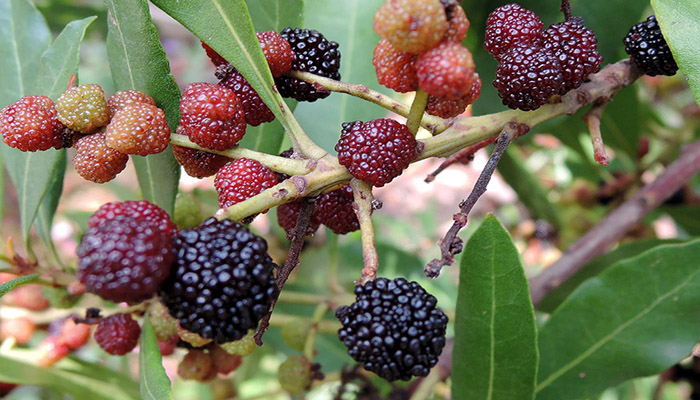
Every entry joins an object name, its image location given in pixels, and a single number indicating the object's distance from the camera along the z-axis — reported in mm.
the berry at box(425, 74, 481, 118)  121
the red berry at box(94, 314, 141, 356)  148
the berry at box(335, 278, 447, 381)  114
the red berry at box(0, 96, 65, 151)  123
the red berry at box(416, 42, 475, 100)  108
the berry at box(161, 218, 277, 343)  109
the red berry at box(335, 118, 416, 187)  118
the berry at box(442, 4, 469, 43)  109
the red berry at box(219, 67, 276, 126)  130
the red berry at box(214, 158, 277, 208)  119
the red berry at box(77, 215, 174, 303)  107
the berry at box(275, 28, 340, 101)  132
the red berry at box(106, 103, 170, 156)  120
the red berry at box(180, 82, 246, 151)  120
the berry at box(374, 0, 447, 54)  106
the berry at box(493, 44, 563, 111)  121
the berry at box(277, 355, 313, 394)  157
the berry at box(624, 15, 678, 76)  131
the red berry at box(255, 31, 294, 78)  128
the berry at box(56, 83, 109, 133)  121
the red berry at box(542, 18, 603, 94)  124
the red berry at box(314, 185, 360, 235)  131
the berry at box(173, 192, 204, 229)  155
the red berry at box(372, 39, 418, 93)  115
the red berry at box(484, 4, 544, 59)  127
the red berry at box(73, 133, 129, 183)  123
